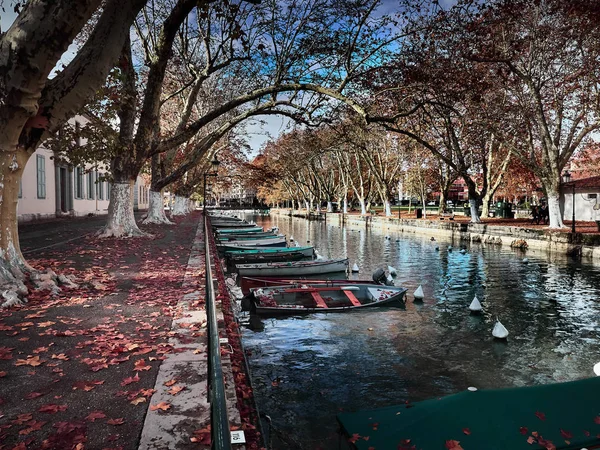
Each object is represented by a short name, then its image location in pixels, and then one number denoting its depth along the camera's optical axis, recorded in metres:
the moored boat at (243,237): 24.95
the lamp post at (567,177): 23.07
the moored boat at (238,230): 27.45
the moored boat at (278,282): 12.32
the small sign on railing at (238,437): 3.84
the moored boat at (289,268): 15.73
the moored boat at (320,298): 11.02
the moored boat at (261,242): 22.33
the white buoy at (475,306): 11.60
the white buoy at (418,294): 12.81
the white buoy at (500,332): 9.39
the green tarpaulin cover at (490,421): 3.59
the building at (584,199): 32.59
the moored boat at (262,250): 19.03
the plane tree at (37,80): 6.76
